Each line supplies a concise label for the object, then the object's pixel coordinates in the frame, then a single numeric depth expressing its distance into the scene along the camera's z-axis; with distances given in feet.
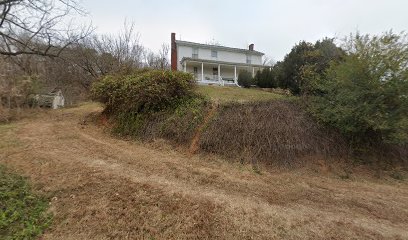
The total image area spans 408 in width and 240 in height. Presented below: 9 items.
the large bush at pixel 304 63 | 33.12
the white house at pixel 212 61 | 83.82
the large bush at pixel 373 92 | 22.36
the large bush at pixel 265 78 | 55.26
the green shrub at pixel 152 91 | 27.72
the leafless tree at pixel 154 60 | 85.05
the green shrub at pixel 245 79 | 63.41
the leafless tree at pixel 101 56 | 67.31
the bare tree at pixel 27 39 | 36.43
